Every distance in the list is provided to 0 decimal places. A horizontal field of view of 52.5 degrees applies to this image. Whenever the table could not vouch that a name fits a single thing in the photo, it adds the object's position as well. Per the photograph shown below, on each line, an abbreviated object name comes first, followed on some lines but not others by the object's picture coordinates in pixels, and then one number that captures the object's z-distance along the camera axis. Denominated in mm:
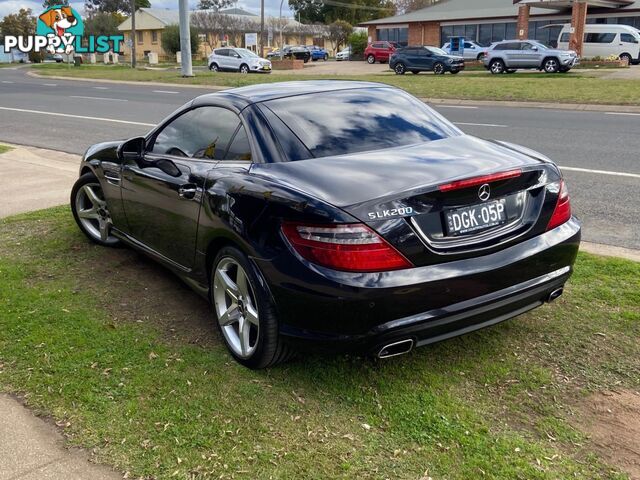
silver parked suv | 31438
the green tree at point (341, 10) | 85062
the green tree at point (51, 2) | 118044
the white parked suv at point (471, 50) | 45125
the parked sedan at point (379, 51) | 50178
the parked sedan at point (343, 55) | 61625
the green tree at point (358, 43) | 58594
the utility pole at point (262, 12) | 59094
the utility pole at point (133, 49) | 54922
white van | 36594
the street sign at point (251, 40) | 58838
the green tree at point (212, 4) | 100188
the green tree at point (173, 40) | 66025
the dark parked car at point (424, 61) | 34344
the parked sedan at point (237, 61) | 40188
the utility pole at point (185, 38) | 32062
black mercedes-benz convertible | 2979
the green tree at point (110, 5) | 112500
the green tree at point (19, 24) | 92688
